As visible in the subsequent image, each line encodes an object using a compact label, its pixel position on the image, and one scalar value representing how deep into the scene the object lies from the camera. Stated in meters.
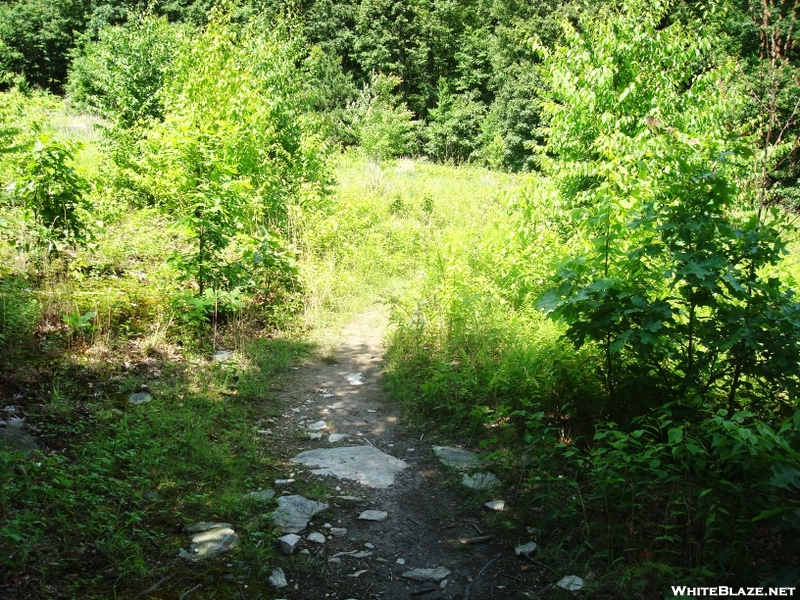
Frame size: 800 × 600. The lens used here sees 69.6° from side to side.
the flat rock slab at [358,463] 4.21
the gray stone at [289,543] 3.24
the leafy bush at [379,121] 18.08
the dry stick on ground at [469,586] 2.99
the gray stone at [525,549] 3.30
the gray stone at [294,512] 3.48
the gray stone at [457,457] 4.27
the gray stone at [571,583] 2.92
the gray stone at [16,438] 3.44
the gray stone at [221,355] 5.88
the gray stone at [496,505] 3.73
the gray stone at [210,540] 3.08
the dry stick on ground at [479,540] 3.44
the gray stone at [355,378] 6.11
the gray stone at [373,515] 3.69
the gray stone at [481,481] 3.93
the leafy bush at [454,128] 33.25
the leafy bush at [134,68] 10.70
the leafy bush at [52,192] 5.49
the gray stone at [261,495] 3.70
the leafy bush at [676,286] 3.23
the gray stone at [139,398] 4.61
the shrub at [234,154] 6.24
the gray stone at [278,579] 2.98
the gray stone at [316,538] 3.40
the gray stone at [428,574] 3.14
